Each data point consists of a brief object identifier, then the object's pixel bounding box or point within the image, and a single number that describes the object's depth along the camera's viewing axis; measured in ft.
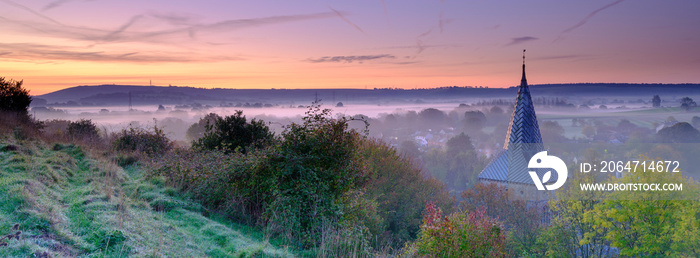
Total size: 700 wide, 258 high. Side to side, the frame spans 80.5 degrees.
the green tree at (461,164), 233.14
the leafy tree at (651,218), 73.46
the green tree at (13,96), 69.87
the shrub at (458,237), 40.91
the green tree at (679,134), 205.01
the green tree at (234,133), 61.57
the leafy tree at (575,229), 88.99
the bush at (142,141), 61.67
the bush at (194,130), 176.14
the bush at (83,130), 67.77
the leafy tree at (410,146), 251.00
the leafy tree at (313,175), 31.78
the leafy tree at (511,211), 101.50
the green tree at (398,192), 74.02
